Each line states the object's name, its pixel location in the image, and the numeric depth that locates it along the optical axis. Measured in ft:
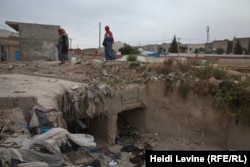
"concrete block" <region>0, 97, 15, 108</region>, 13.02
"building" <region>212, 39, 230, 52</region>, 109.46
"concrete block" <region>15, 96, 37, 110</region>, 13.21
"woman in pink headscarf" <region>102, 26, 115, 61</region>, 30.09
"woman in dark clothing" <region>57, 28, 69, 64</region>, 29.11
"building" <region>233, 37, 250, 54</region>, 101.59
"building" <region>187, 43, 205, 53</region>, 128.88
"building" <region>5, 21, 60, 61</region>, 38.14
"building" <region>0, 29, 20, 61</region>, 59.33
